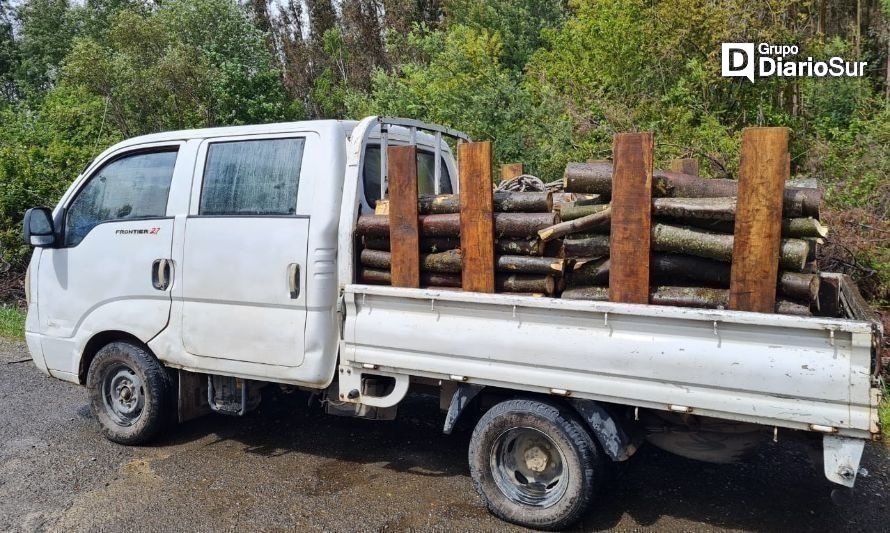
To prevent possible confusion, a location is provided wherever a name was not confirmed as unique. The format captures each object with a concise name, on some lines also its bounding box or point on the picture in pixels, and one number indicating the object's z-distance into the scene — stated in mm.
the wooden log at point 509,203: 4066
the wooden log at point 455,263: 3924
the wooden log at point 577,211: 3850
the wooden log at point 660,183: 3732
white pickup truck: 3338
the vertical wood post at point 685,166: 5249
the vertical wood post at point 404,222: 4273
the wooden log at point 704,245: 3389
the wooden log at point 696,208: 3508
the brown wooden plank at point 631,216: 3598
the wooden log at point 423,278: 4277
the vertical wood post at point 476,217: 4035
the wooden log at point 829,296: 4219
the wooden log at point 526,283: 3949
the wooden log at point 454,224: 4000
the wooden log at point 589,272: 3812
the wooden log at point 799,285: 3359
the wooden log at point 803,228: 3375
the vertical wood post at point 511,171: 5664
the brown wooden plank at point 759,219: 3322
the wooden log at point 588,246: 3777
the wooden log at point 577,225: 3758
